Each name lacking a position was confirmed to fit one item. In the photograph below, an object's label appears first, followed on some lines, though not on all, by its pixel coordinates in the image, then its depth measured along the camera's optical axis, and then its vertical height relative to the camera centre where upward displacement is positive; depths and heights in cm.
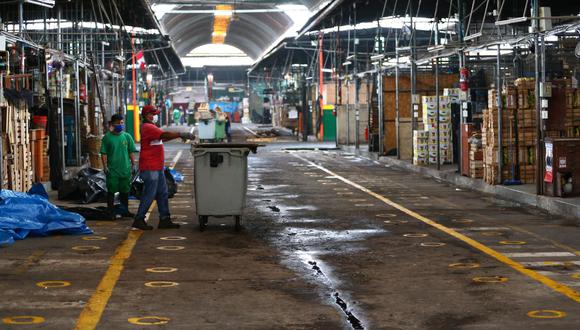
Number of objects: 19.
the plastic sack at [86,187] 1970 -137
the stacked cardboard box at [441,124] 2838 -48
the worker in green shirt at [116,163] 1677 -77
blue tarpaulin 1403 -141
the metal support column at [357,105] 4062 +16
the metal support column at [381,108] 3397 +1
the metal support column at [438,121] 2661 -38
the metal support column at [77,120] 2669 -9
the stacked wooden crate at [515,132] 2203 -59
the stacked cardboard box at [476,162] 2380 -130
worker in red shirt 1521 -81
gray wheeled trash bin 1503 -101
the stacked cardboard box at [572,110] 2216 -16
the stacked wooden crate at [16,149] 1904 -58
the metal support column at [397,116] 3183 -26
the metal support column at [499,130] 2169 -53
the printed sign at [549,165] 1833 -110
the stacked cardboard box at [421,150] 2977 -123
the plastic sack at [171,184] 2091 -144
